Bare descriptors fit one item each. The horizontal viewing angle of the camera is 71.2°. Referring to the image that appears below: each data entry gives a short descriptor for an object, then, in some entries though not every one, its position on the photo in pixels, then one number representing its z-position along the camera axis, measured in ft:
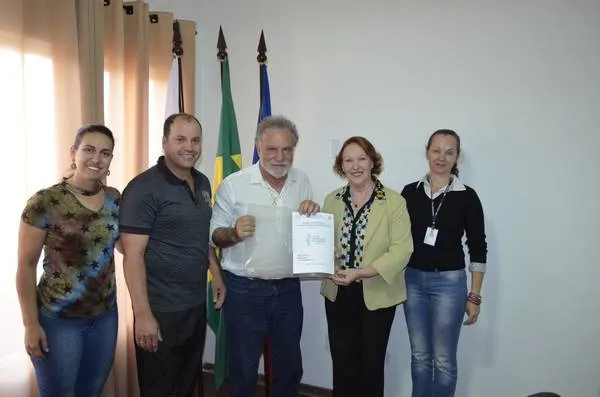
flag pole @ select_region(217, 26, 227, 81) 9.23
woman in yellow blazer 6.63
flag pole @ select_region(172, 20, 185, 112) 9.00
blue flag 9.39
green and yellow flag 9.48
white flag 9.08
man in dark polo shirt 5.74
